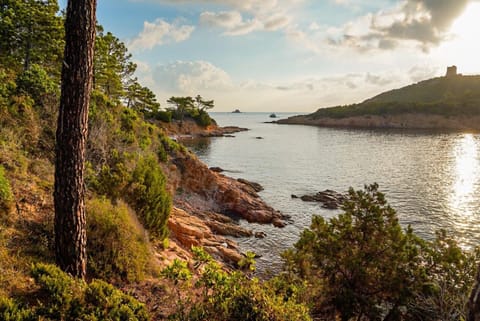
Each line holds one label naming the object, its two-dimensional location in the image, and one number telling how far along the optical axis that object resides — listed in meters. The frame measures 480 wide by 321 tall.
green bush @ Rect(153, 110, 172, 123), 74.56
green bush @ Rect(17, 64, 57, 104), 10.79
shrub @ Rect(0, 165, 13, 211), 5.79
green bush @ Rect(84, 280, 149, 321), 3.91
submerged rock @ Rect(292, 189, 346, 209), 24.23
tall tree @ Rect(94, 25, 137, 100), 26.30
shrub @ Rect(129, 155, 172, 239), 8.95
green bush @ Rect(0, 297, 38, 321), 3.37
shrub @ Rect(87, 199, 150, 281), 5.84
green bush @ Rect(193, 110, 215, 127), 84.81
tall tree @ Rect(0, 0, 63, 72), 18.22
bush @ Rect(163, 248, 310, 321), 4.19
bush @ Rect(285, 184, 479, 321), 7.43
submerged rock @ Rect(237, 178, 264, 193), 29.07
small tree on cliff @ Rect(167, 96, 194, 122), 81.56
